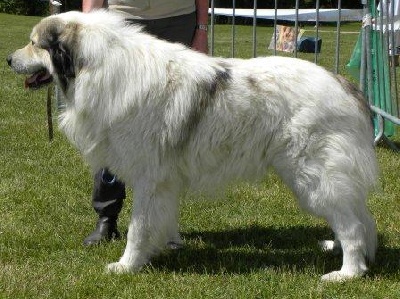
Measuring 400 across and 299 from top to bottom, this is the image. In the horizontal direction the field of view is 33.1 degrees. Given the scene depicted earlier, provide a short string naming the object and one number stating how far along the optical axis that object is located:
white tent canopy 20.11
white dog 4.09
